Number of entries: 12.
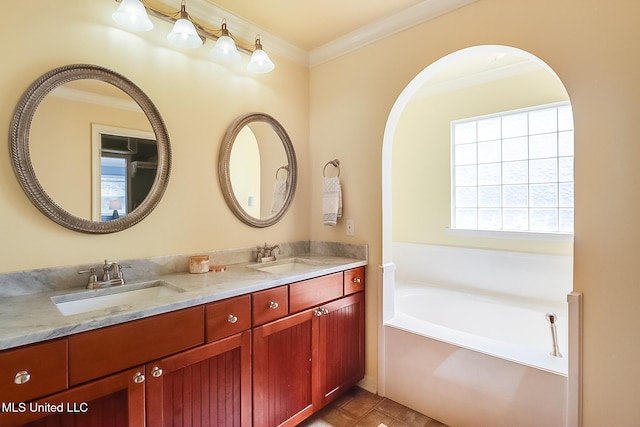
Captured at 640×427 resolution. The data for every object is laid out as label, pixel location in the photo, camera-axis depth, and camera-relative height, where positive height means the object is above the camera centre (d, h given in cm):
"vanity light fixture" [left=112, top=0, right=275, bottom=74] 147 +97
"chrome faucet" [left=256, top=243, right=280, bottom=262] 216 -29
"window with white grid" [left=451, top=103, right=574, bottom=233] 257 +38
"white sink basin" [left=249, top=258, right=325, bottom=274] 207 -36
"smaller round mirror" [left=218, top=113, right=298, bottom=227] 202 +31
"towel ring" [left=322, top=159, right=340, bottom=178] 236 +38
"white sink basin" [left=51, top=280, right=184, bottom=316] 132 -39
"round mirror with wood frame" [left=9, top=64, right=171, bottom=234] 131 +31
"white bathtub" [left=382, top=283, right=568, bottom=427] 151 -90
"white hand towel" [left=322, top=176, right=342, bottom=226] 228 +8
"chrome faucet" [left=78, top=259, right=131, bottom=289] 143 -30
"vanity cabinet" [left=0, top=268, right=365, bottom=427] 98 -62
